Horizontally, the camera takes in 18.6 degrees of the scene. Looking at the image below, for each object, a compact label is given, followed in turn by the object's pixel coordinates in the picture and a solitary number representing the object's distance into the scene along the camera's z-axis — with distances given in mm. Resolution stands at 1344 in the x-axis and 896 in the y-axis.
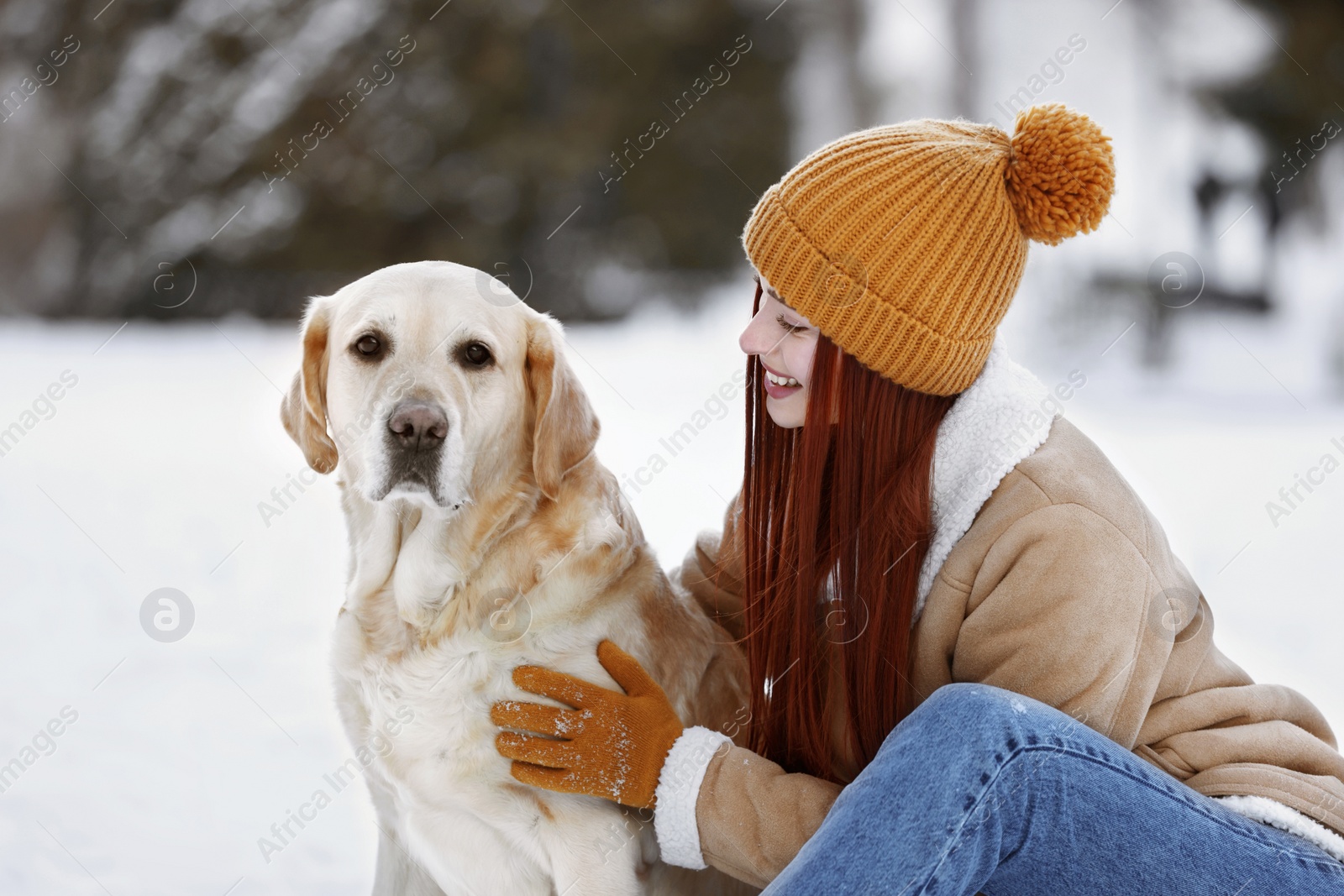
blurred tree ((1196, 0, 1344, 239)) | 12055
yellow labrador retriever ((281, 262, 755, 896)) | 3415
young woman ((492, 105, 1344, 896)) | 3273
